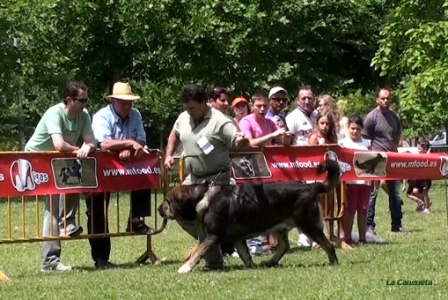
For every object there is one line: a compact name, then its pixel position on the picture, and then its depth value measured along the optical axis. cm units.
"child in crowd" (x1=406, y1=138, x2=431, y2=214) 1905
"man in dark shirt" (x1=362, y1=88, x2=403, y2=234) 1368
